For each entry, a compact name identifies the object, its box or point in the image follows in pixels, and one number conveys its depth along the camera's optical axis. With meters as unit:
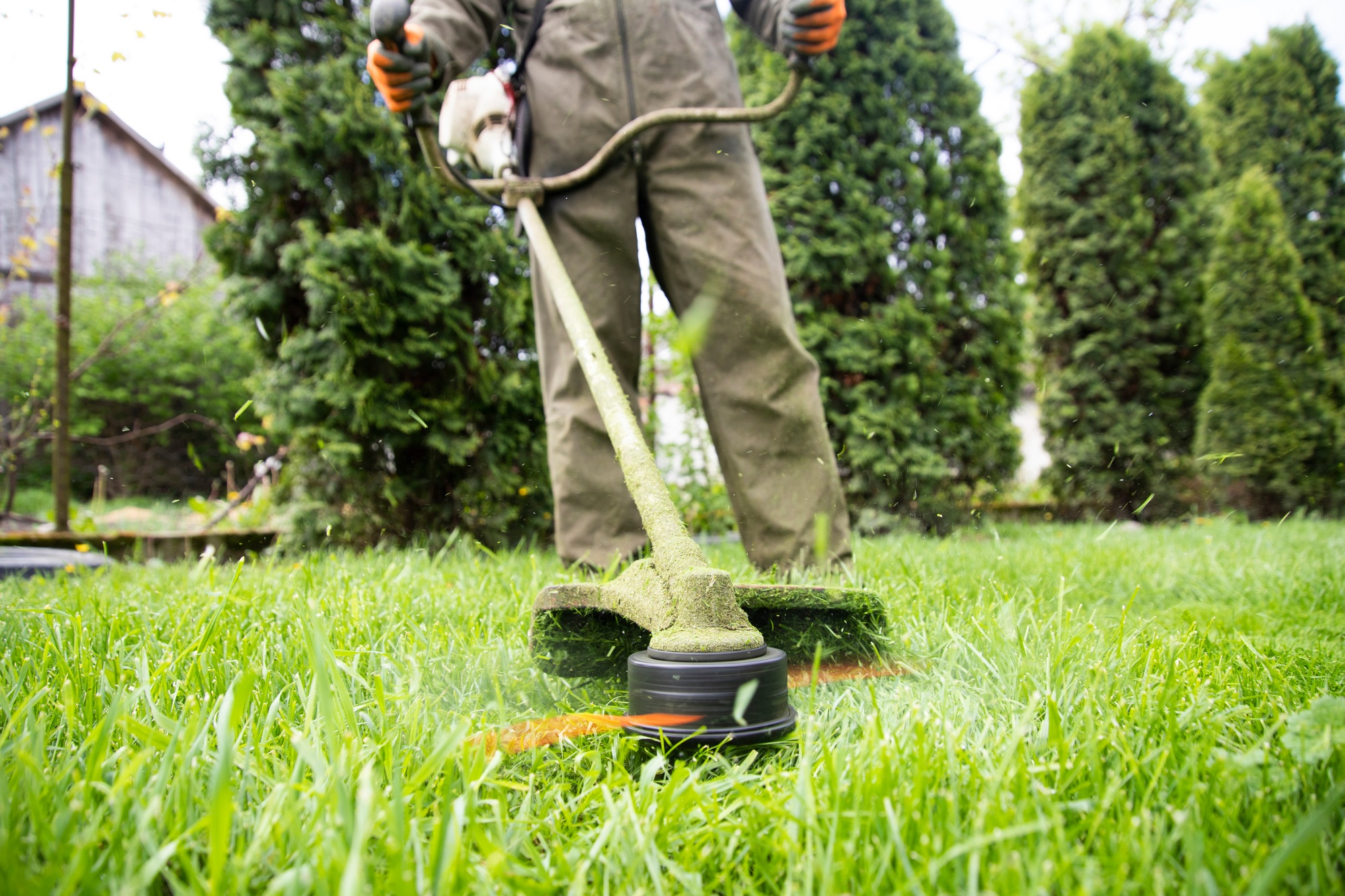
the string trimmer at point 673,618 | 0.84
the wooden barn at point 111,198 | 10.45
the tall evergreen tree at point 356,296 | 3.26
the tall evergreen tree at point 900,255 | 4.11
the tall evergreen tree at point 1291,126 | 6.56
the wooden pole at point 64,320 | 3.64
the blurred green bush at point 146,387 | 8.32
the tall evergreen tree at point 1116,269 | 5.76
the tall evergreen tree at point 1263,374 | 5.45
